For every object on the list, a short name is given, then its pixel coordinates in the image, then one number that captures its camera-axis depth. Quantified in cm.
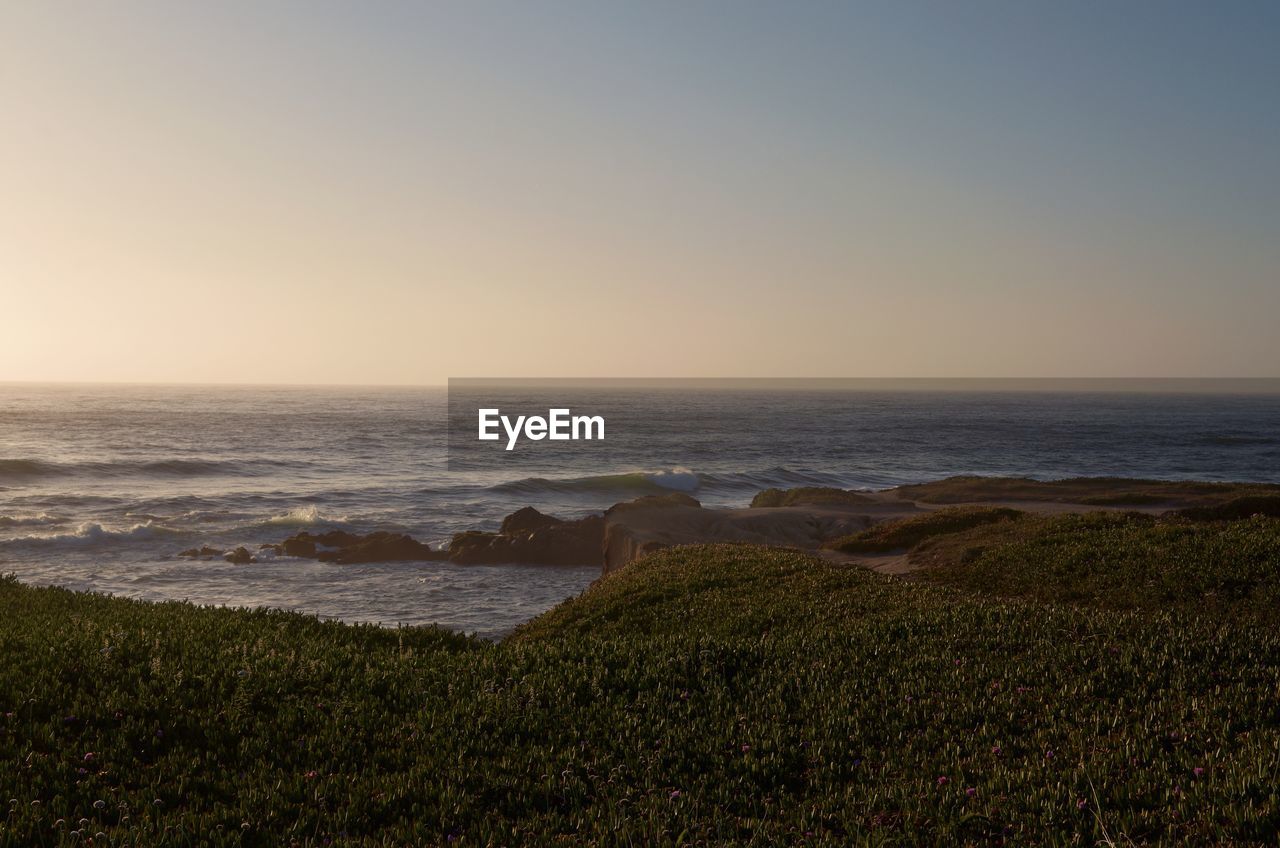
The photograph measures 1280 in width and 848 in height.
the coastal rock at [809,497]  5056
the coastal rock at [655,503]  3991
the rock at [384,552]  3928
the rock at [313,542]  4072
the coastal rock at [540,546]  3847
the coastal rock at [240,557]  3850
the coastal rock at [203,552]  3968
